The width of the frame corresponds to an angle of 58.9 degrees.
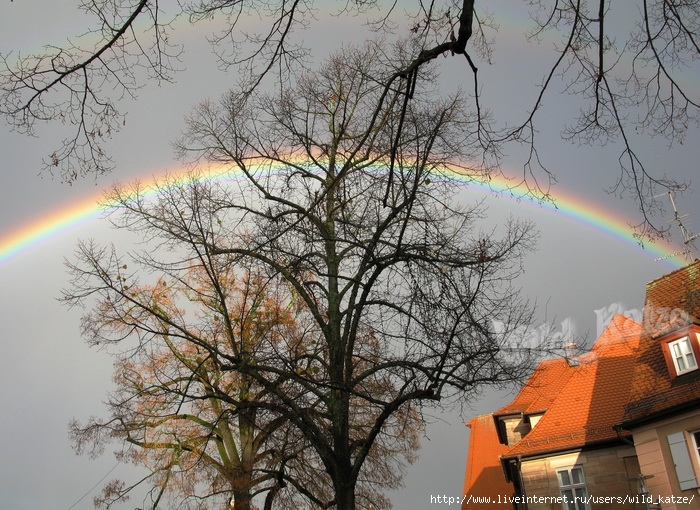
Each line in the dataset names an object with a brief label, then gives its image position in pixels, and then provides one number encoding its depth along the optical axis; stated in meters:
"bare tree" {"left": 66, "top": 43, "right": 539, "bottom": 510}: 7.80
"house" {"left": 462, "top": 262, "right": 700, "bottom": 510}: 14.46
